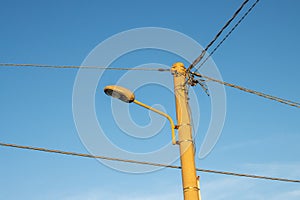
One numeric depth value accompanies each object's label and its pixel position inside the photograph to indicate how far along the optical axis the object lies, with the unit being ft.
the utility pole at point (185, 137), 15.93
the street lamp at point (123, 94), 18.74
